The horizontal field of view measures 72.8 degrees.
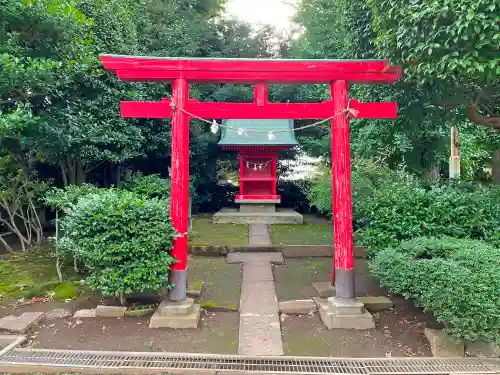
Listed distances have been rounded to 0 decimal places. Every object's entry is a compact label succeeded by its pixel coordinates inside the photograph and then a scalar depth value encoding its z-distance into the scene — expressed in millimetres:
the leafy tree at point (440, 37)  3512
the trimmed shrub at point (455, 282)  3234
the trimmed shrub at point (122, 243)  4289
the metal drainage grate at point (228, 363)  3352
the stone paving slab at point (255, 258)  7172
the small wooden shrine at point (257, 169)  11445
